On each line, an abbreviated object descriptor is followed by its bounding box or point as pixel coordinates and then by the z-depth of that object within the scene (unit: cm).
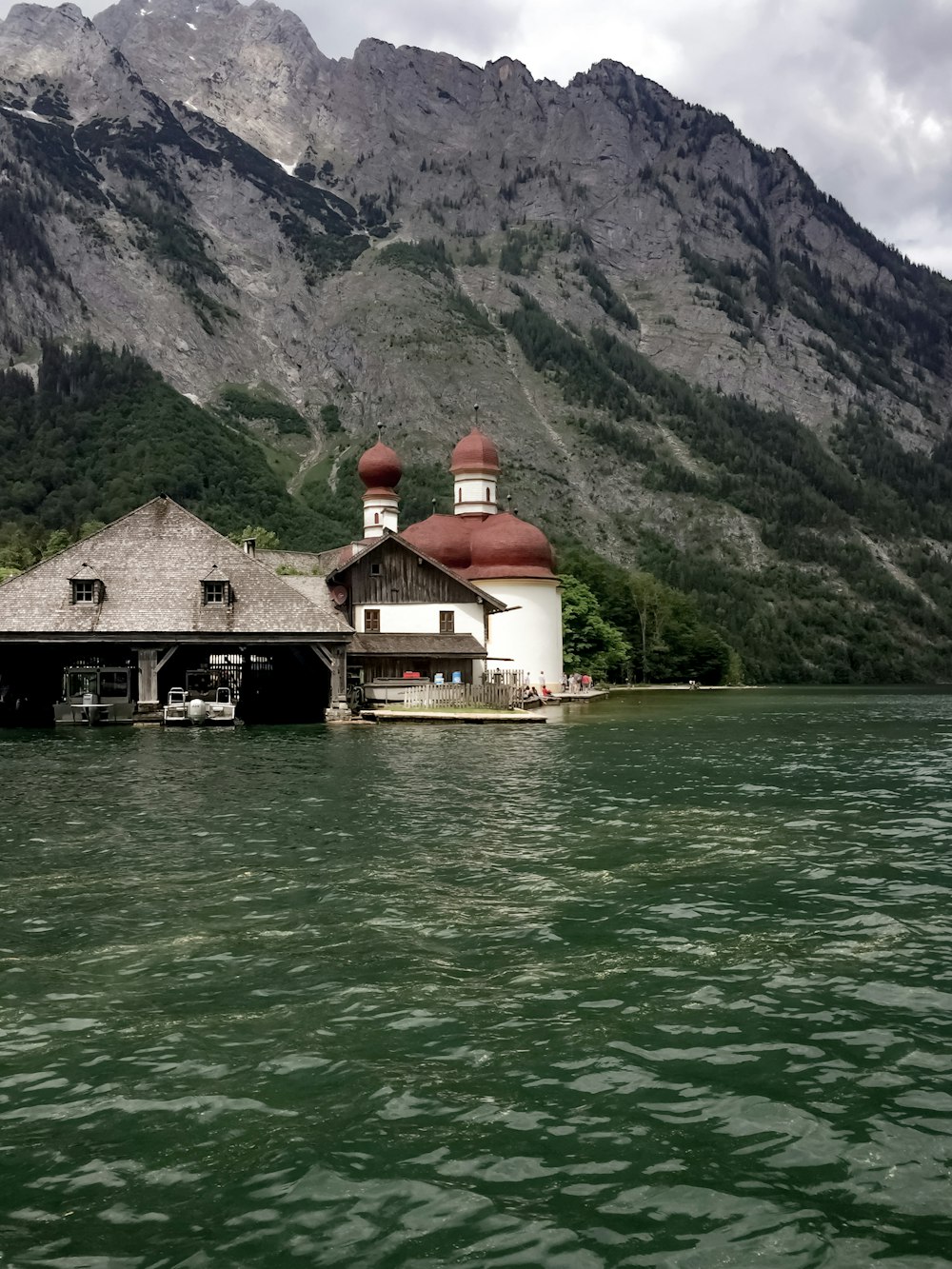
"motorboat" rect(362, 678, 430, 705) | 5750
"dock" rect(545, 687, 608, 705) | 7159
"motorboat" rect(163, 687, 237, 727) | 4825
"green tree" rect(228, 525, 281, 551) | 10700
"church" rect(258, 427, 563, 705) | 6053
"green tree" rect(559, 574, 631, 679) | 9544
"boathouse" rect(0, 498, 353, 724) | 4878
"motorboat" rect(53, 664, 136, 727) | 4903
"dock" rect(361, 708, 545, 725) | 5122
